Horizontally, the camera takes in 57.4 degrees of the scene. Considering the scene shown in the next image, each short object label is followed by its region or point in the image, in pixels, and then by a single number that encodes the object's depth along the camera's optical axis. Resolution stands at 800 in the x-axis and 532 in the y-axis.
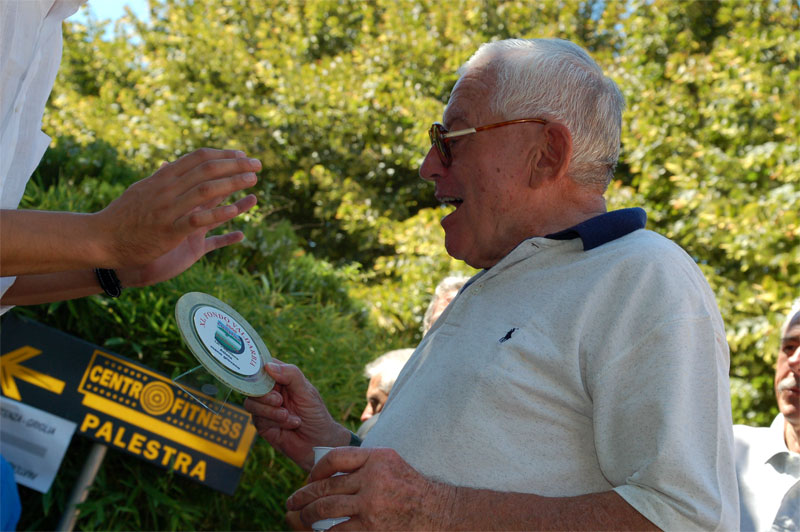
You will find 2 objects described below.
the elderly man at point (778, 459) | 2.97
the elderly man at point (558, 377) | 1.42
